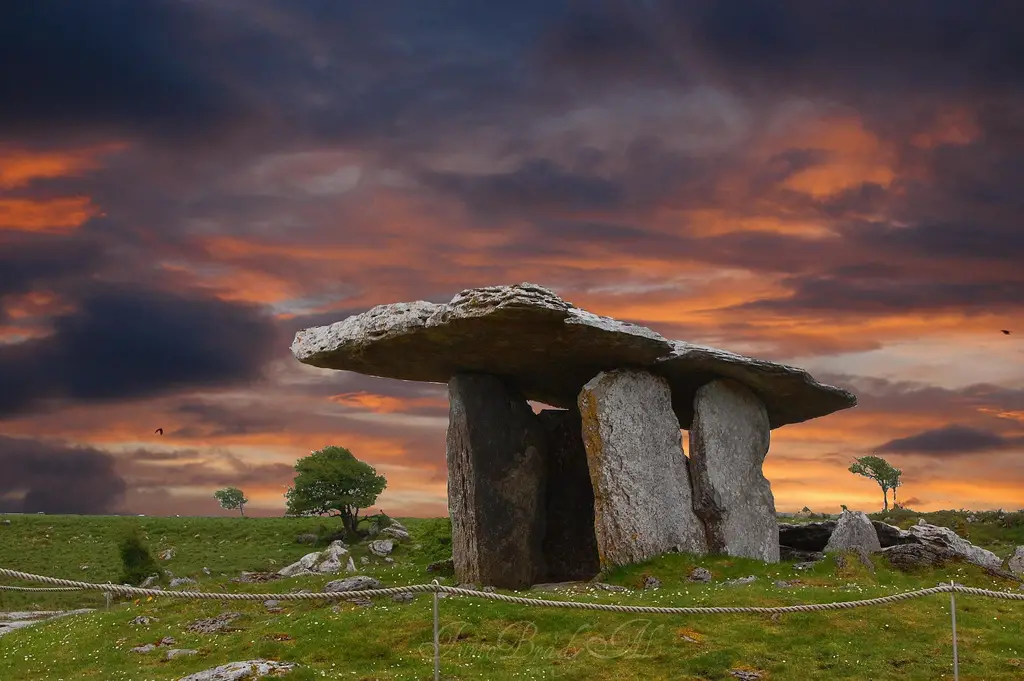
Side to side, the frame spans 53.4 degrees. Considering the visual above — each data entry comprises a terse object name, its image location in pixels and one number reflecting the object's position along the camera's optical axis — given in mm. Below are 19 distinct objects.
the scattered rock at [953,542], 32300
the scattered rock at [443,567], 30750
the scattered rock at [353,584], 25016
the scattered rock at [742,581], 24062
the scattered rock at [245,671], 17250
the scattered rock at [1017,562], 34000
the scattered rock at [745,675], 17016
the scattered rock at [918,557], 27922
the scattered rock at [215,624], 21859
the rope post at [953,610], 16528
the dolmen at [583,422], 27109
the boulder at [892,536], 34219
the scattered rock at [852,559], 26781
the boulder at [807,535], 35219
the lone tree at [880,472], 89438
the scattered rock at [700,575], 25344
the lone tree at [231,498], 116125
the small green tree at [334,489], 66812
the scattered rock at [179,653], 19891
